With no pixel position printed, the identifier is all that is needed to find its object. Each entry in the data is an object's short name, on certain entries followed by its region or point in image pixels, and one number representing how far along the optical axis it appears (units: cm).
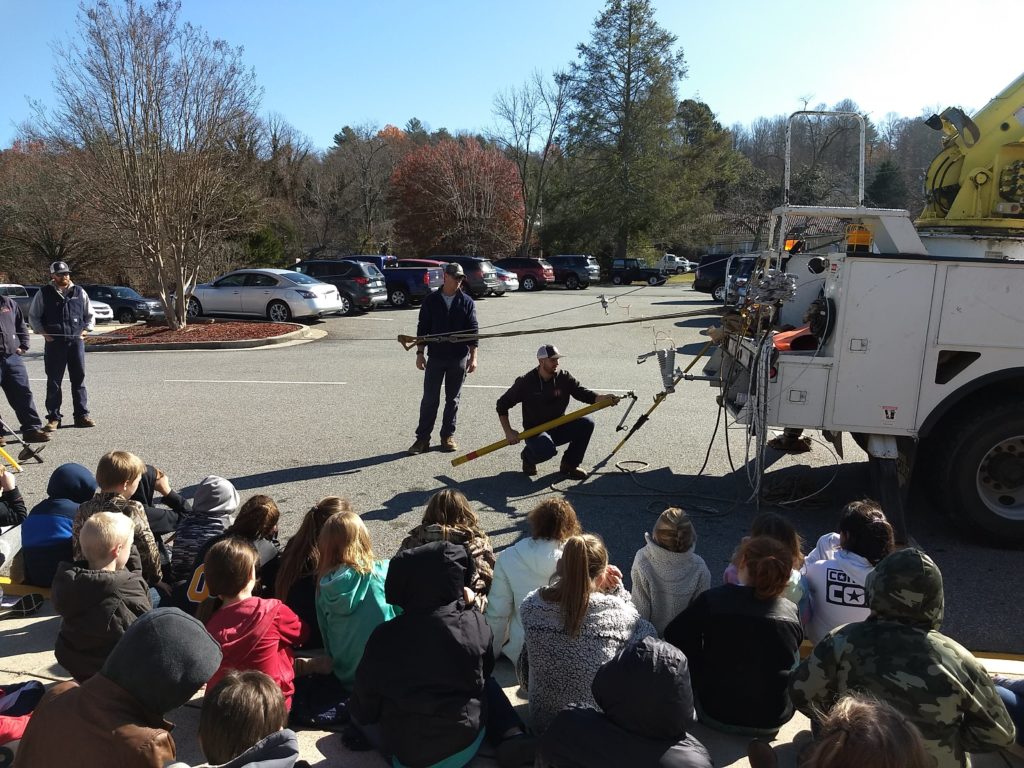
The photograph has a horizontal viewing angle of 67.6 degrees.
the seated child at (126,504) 408
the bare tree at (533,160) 4891
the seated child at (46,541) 441
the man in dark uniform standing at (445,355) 778
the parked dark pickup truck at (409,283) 2612
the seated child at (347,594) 347
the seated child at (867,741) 189
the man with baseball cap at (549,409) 699
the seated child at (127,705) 231
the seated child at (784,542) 358
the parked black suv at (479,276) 3033
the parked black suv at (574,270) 3756
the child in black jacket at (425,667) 278
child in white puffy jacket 358
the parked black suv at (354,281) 2380
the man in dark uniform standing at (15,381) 827
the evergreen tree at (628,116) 4653
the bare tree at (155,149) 1677
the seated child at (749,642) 312
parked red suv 3647
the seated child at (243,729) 241
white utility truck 510
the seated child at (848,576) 365
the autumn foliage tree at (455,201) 4688
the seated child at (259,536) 395
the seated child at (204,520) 440
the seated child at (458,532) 369
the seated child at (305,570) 376
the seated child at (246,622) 313
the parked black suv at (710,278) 3195
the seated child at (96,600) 322
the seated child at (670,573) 354
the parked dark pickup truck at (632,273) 4050
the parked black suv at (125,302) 2534
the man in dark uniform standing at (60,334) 880
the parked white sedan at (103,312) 2425
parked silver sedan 2044
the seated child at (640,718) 225
